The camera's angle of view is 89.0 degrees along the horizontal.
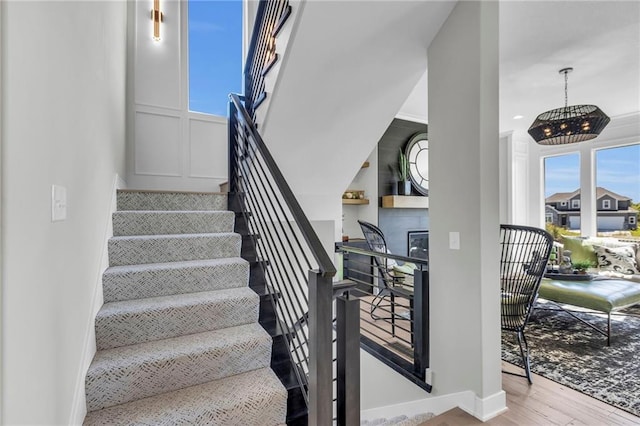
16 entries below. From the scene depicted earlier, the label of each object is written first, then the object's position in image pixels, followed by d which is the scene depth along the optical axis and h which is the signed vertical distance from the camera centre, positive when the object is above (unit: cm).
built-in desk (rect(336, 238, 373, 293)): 493 -64
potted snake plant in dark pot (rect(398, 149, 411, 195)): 536 +69
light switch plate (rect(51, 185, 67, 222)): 102 +5
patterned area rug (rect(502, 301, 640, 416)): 223 -117
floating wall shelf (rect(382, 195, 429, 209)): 516 +25
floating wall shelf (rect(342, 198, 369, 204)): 504 +26
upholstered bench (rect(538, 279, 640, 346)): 296 -73
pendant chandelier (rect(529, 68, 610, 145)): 360 +105
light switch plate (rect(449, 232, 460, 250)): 207 -15
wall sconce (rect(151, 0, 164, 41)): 367 +226
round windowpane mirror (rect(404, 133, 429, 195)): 557 +100
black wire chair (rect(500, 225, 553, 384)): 228 -45
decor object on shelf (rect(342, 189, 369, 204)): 509 +33
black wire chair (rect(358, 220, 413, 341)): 368 -26
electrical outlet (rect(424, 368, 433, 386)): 227 -112
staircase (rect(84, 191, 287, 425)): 143 -64
